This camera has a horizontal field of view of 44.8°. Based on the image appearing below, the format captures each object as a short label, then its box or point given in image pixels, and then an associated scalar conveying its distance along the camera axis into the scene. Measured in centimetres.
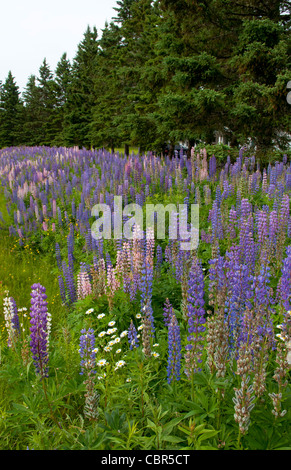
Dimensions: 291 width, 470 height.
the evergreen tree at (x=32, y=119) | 4338
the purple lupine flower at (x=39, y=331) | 236
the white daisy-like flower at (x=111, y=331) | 390
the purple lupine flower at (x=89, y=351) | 241
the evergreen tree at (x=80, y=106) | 3181
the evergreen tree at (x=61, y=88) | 3819
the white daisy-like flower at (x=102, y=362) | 333
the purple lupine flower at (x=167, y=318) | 349
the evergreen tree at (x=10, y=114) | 4713
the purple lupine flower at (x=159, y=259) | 502
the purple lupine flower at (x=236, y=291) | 242
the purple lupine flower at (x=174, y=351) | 257
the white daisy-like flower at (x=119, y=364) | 332
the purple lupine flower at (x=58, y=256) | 656
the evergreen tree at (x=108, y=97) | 2352
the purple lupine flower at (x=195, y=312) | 229
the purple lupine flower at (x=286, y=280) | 232
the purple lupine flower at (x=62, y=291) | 536
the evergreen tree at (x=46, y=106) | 4034
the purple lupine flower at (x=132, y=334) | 310
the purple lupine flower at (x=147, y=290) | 296
